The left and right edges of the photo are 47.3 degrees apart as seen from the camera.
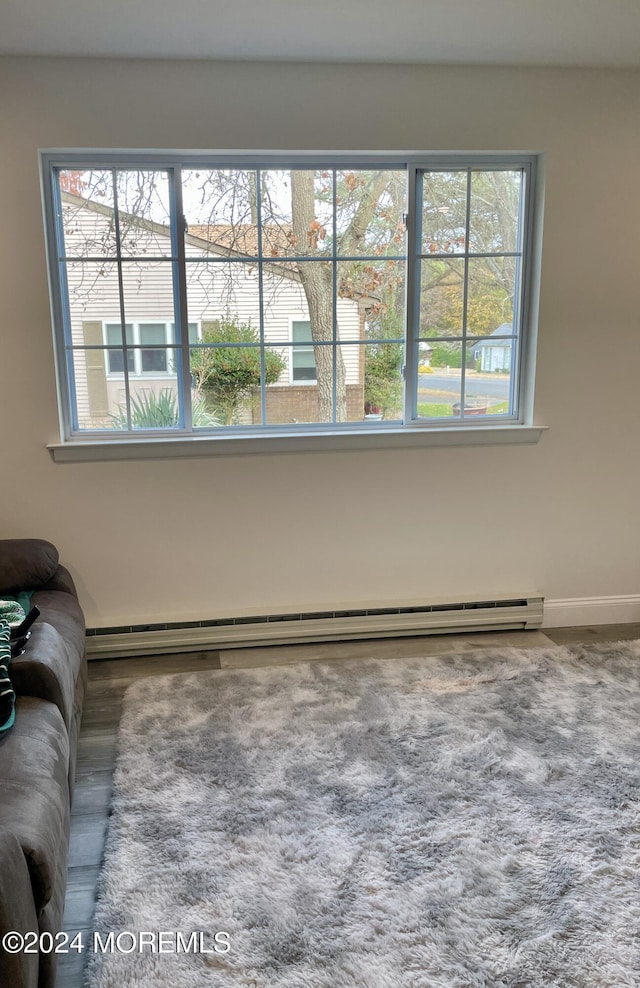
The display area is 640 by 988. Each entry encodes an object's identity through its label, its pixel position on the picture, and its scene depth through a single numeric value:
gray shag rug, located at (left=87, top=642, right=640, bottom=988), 1.62
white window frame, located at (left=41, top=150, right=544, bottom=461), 2.98
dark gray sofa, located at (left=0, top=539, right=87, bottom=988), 1.29
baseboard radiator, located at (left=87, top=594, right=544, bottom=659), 3.19
